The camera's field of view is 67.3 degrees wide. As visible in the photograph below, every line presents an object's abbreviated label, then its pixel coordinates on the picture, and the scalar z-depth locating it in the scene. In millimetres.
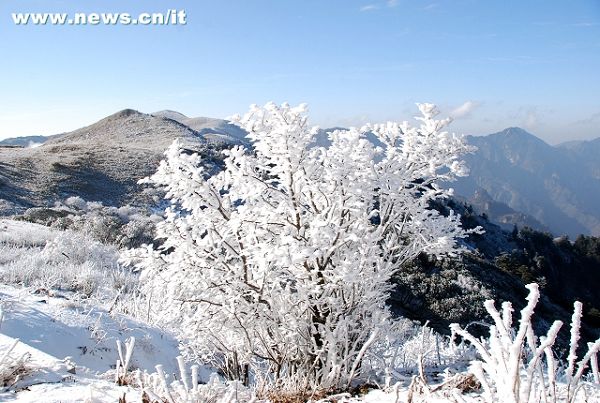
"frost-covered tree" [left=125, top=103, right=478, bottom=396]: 4363
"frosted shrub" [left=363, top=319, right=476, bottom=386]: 4754
